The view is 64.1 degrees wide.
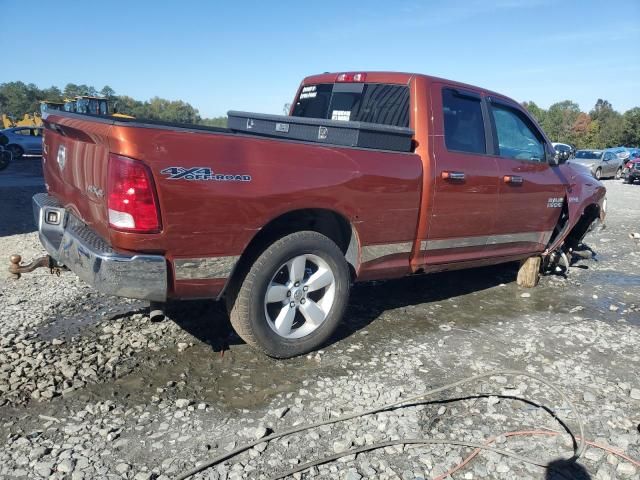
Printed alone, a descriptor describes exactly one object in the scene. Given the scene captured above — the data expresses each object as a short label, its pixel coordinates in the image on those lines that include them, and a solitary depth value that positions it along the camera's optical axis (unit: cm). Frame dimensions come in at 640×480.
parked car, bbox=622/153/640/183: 2271
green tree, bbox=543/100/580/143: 9256
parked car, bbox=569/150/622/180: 2455
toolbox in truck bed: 368
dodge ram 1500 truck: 284
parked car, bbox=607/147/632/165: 2685
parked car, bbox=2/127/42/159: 2228
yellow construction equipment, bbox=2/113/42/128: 4026
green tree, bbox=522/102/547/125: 10222
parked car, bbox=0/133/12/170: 1703
